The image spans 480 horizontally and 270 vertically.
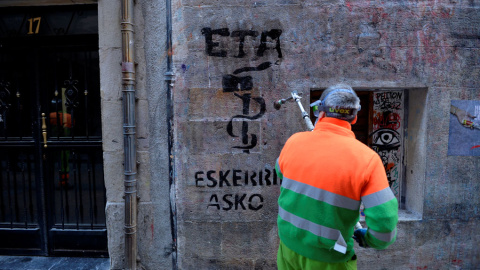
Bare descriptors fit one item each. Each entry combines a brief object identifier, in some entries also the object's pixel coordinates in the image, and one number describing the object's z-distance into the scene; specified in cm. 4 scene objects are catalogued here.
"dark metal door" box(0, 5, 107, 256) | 398
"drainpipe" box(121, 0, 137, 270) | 351
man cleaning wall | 185
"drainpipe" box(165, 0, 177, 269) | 359
